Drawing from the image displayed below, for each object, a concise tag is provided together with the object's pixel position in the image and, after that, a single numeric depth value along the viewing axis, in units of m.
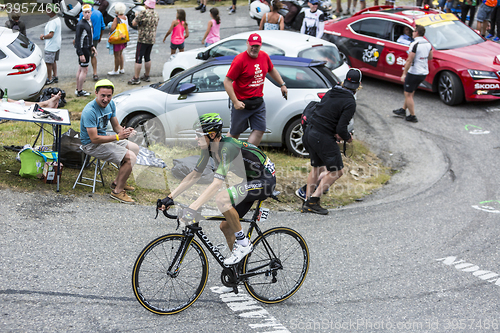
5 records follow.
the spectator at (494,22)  15.40
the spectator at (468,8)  16.41
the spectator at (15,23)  12.92
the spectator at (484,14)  15.42
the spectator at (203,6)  20.18
